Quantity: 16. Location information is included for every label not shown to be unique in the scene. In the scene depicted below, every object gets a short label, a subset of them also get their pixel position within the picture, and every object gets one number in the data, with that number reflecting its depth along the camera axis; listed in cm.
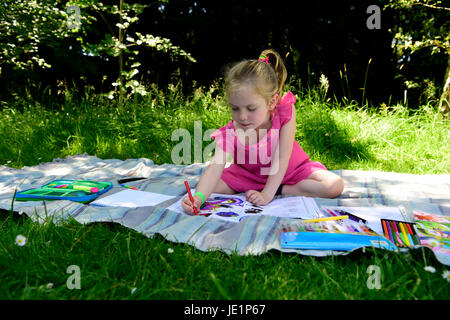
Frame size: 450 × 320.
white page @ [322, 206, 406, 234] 165
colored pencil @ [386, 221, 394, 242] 146
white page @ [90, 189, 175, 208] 195
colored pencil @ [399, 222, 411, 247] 140
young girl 200
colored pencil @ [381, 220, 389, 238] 150
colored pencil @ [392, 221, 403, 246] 142
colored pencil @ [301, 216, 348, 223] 164
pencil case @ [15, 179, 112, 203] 196
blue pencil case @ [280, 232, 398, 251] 134
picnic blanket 149
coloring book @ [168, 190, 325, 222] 180
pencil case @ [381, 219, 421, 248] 141
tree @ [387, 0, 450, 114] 403
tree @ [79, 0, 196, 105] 385
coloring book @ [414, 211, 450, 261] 136
